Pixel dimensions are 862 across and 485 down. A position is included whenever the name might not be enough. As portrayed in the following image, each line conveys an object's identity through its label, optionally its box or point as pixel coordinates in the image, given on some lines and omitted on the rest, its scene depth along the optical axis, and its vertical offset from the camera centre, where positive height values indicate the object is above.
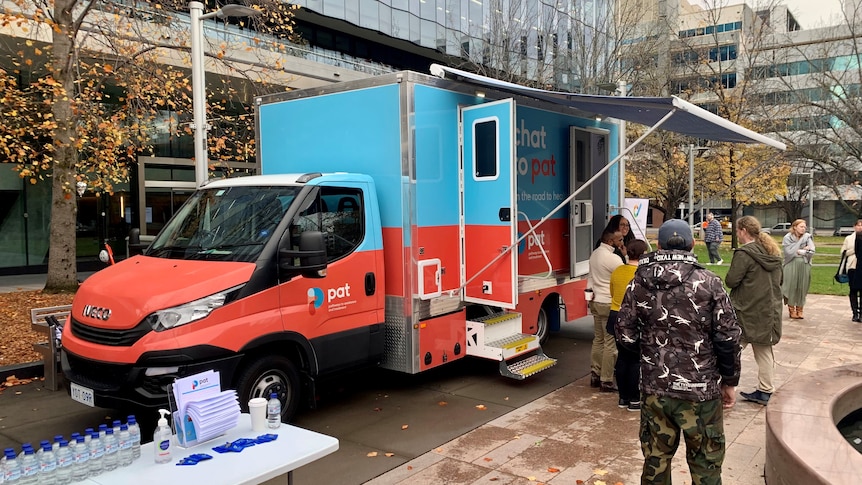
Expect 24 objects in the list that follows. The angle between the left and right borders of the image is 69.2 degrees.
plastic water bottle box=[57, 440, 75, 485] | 2.62 -1.00
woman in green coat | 5.73 -0.64
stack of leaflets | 3.09 -0.93
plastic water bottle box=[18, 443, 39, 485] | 2.52 -0.97
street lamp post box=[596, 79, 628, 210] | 9.26 +0.78
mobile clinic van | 4.79 -0.29
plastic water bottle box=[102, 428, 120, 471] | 2.82 -1.03
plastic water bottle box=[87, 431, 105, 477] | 2.74 -1.01
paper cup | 3.35 -1.03
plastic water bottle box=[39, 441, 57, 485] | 2.57 -0.99
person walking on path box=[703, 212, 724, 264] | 21.09 -0.79
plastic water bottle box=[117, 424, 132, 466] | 2.88 -1.04
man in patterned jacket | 3.38 -0.77
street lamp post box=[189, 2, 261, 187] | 8.14 +1.78
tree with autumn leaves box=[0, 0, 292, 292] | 9.96 +2.36
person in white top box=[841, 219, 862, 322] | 10.13 -0.88
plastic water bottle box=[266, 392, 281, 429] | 3.38 -1.03
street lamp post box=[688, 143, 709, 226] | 18.84 +1.58
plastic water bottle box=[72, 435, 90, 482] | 2.67 -1.01
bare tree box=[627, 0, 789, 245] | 23.83 +5.27
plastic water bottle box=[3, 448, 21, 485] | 2.47 -0.97
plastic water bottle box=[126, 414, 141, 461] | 2.97 -1.01
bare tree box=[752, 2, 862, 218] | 20.56 +3.93
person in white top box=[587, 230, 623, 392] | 6.49 -0.90
